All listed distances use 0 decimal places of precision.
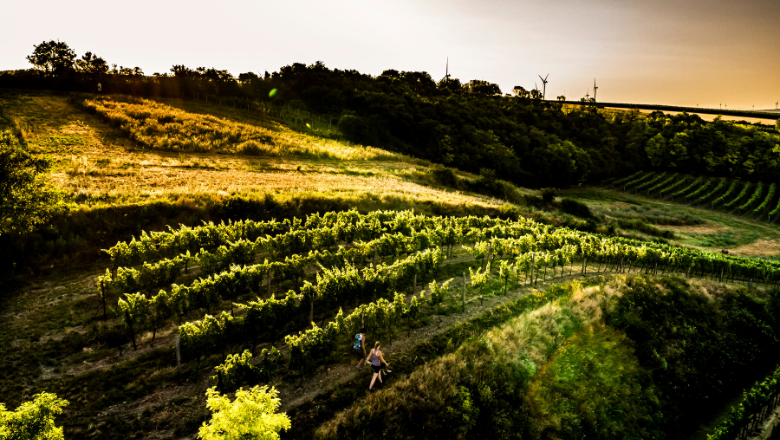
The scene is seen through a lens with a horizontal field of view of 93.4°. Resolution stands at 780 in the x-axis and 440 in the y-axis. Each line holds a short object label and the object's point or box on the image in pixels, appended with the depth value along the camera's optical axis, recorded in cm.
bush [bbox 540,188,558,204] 5884
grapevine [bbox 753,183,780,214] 7272
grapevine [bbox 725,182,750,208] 7611
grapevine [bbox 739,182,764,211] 7507
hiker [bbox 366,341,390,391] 1302
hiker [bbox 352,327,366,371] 1434
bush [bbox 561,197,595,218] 5622
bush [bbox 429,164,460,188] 5766
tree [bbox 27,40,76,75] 7819
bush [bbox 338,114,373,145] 8412
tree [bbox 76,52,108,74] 8550
